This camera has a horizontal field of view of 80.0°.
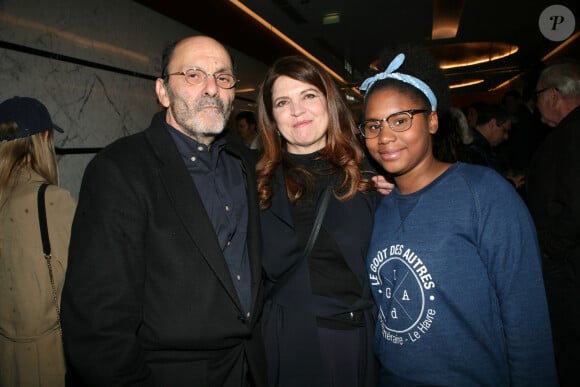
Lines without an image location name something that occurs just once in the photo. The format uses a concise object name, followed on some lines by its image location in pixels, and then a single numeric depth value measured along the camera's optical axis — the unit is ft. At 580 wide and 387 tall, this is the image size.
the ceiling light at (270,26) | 18.20
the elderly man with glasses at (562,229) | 7.13
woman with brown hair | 5.78
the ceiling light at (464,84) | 48.84
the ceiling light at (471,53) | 34.68
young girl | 4.14
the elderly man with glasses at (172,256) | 4.20
